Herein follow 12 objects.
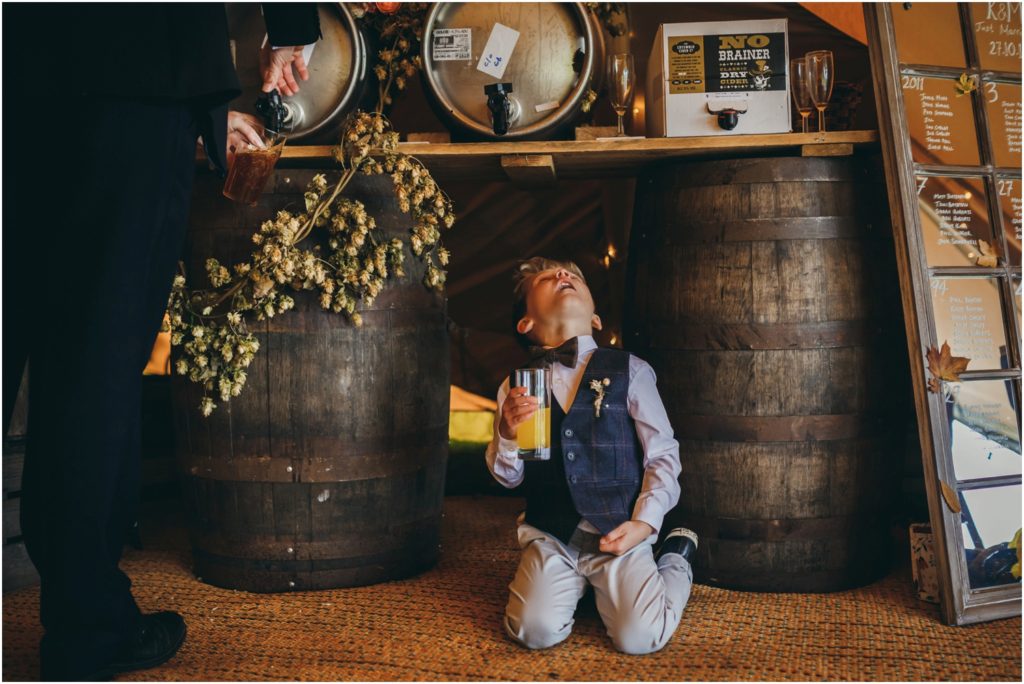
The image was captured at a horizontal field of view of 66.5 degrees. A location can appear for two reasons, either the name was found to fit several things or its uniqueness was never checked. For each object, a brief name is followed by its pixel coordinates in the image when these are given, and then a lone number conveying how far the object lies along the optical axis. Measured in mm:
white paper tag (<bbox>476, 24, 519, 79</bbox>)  2090
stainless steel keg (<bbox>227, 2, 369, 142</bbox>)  2070
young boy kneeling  1622
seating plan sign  1752
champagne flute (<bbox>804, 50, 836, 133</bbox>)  1977
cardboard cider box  2002
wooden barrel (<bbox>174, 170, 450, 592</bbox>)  1872
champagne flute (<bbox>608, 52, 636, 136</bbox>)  2086
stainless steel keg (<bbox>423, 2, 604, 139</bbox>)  2072
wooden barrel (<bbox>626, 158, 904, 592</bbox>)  1889
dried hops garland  1831
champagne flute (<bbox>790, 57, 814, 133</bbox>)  2012
